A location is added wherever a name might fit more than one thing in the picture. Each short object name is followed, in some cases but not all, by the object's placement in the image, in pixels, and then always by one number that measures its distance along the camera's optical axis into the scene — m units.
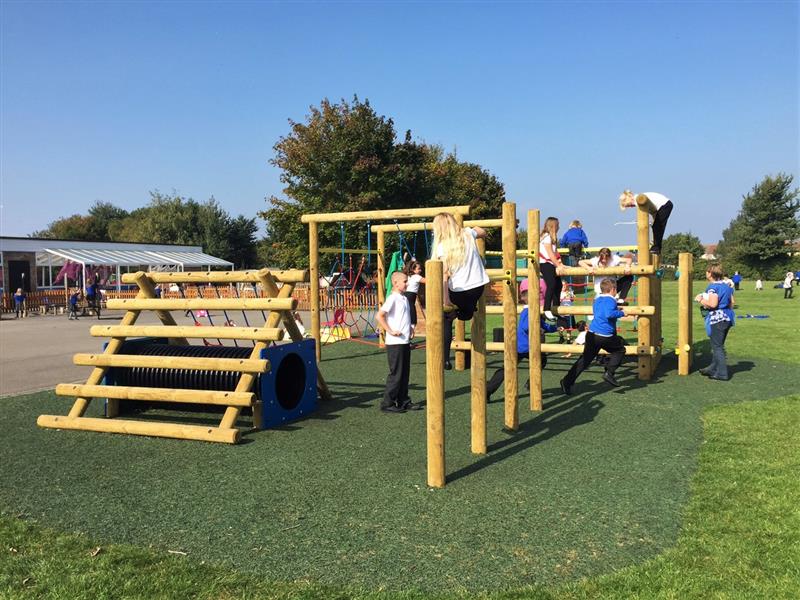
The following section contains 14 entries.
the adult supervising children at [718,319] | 8.91
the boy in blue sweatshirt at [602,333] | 7.75
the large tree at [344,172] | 27.45
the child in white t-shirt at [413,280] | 9.60
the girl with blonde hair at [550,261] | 8.98
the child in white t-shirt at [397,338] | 6.99
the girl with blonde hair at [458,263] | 4.87
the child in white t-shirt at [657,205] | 8.27
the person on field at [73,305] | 24.44
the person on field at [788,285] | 31.41
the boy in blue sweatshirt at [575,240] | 11.63
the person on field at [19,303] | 26.55
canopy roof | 31.95
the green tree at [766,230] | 64.50
